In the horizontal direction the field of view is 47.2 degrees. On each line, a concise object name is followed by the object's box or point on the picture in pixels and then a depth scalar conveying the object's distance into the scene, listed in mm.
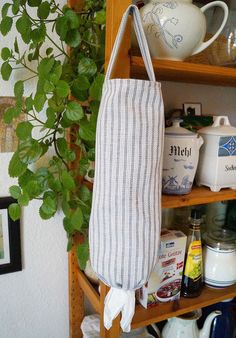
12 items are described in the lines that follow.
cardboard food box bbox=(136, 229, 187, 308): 747
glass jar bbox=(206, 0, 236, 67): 730
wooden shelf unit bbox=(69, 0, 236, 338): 528
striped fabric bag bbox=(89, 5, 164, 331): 474
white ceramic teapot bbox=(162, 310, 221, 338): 822
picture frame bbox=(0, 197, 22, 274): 774
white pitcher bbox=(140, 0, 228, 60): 535
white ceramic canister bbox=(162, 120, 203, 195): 652
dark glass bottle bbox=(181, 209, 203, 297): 792
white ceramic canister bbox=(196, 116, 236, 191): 708
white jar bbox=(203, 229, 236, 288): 824
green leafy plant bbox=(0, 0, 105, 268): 576
